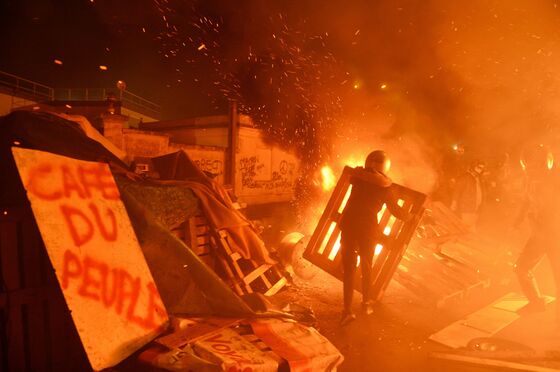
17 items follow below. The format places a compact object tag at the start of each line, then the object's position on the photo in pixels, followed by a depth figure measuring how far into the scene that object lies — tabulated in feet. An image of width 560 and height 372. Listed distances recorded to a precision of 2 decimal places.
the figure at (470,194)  30.42
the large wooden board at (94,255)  8.21
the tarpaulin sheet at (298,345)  9.66
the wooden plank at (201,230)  15.61
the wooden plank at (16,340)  8.60
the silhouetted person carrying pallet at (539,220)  15.65
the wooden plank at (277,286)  16.92
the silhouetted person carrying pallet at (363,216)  15.12
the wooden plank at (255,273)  16.09
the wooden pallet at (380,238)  17.12
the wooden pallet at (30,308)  8.59
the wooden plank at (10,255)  8.55
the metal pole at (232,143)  43.60
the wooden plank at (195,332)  9.07
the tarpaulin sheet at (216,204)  15.72
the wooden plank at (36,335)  9.00
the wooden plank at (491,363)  11.01
